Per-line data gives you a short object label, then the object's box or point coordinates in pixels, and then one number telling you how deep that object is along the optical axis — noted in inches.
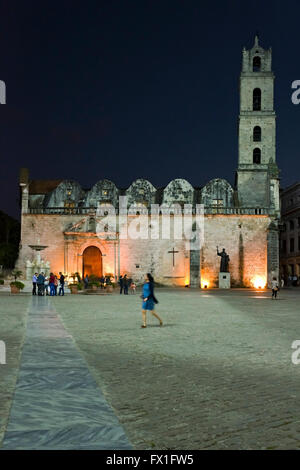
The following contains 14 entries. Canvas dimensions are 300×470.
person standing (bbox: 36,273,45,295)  1091.8
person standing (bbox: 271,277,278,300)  999.0
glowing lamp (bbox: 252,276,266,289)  1800.0
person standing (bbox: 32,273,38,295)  1146.5
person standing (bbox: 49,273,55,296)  1115.2
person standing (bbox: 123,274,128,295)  1278.3
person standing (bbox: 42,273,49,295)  1152.9
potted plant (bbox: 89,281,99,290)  1341.0
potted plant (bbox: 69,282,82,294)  1299.2
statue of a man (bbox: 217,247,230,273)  1689.3
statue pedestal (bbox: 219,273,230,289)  1739.7
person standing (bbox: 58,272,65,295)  1139.6
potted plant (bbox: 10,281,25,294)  1213.7
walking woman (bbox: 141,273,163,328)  490.6
